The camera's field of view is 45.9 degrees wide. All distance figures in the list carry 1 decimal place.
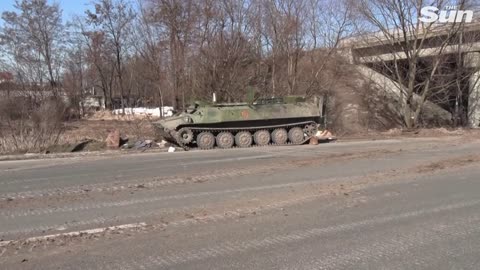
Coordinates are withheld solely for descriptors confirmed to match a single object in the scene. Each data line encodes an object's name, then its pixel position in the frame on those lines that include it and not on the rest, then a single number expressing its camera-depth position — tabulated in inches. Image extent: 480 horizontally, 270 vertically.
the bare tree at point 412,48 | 1138.0
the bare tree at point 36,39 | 2132.1
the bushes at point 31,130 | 868.0
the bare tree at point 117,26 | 2234.3
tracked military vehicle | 858.8
